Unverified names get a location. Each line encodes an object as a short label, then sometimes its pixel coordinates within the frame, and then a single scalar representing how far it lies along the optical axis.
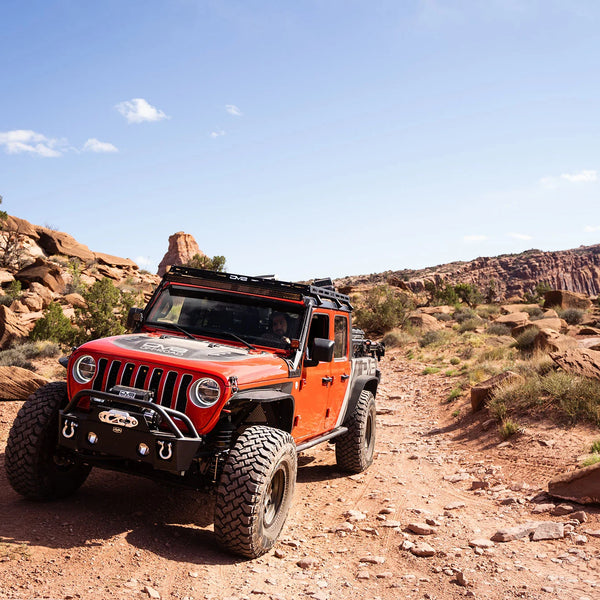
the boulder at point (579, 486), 6.09
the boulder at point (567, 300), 35.03
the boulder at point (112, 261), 37.62
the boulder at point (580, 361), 10.34
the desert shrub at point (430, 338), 24.39
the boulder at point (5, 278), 24.04
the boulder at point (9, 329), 16.61
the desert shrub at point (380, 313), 29.78
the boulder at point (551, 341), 15.65
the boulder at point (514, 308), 36.13
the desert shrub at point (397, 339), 25.70
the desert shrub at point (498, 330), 25.73
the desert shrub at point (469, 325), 28.12
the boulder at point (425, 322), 28.83
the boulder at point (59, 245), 35.19
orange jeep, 4.40
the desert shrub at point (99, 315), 15.66
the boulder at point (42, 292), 21.90
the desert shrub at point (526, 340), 18.64
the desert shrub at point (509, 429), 9.53
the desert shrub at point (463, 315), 32.75
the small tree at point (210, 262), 38.16
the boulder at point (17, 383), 9.97
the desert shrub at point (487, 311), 35.38
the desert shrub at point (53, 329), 16.12
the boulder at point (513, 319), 27.73
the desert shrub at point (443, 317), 33.75
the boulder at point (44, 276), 24.36
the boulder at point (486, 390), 11.51
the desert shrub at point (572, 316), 29.27
